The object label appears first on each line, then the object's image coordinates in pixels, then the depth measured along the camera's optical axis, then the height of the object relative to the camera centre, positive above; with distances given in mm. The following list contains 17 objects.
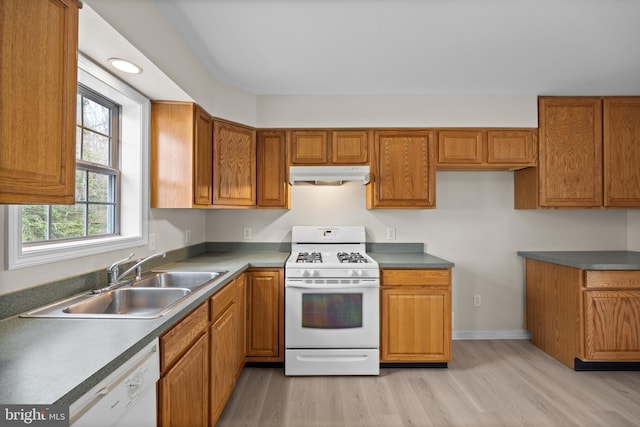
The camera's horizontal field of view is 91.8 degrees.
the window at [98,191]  1416 +170
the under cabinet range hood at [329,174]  2760 +391
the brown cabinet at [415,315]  2547 -797
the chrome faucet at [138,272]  1706 -332
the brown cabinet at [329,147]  2906 +663
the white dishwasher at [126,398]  808 -533
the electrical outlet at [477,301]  3230 -861
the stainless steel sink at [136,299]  1280 -409
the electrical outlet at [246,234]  3225 -173
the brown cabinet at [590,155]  2873 +592
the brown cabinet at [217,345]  1290 -749
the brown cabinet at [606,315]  2490 -778
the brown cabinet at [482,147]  2908 +668
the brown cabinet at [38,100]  875 +363
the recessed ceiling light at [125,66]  1644 +829
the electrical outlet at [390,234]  3211 -167
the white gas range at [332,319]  2469 -811
